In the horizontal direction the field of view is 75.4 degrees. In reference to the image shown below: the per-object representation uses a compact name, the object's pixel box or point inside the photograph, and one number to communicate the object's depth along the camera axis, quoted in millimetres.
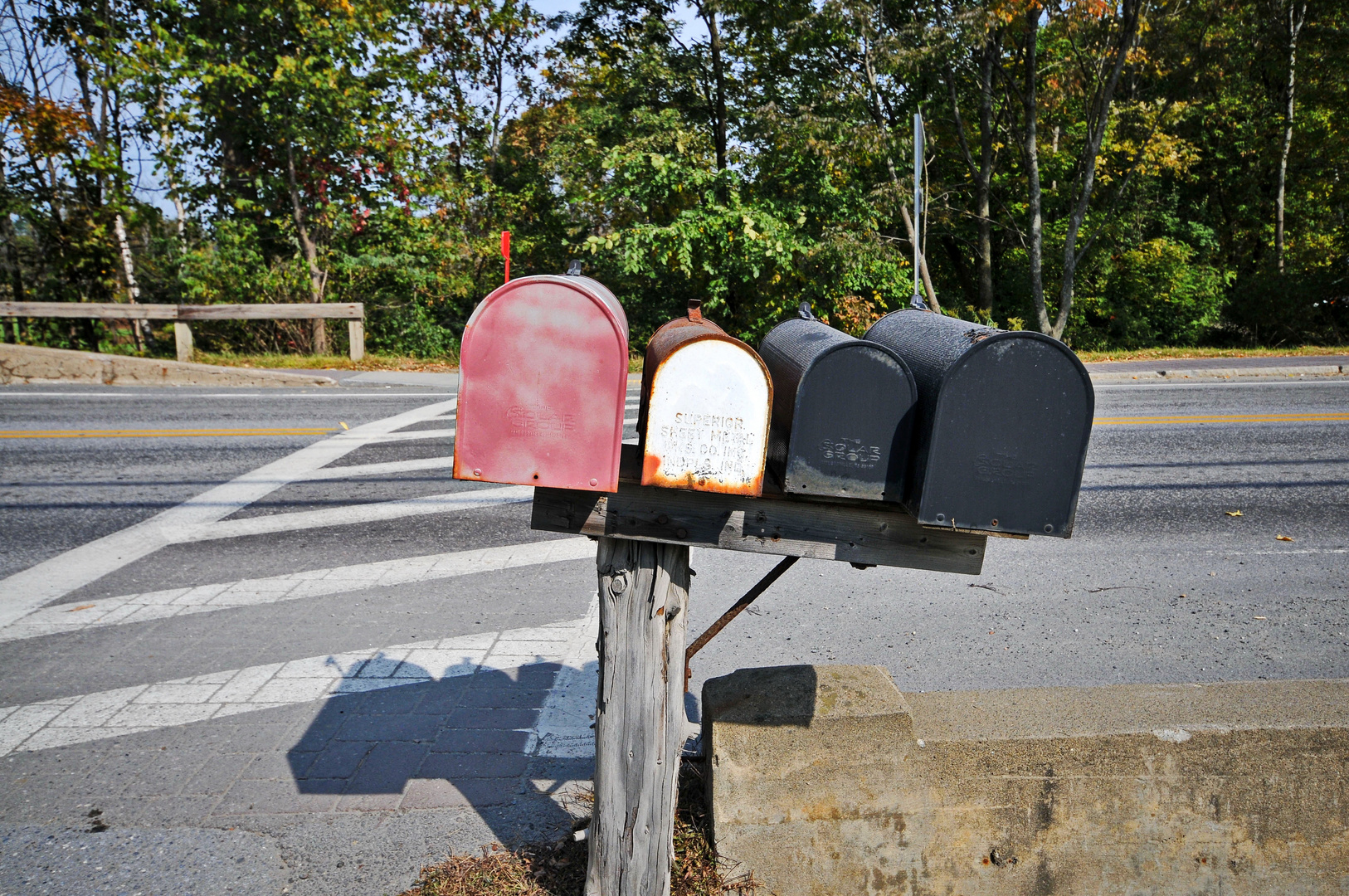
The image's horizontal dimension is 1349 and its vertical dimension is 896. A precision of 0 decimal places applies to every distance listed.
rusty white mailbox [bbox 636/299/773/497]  1990
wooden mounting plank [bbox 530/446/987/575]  2195
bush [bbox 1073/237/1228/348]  19297
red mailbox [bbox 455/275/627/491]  1985
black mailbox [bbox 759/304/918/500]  2010
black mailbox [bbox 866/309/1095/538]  1933
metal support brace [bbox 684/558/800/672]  2600
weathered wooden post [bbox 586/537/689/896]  2309
